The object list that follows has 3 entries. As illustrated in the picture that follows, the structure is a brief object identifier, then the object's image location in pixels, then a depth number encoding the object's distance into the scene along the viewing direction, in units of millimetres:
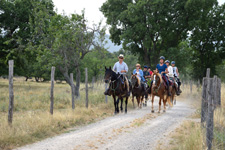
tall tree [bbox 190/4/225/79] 35219
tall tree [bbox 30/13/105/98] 19436
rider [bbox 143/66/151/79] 18453
